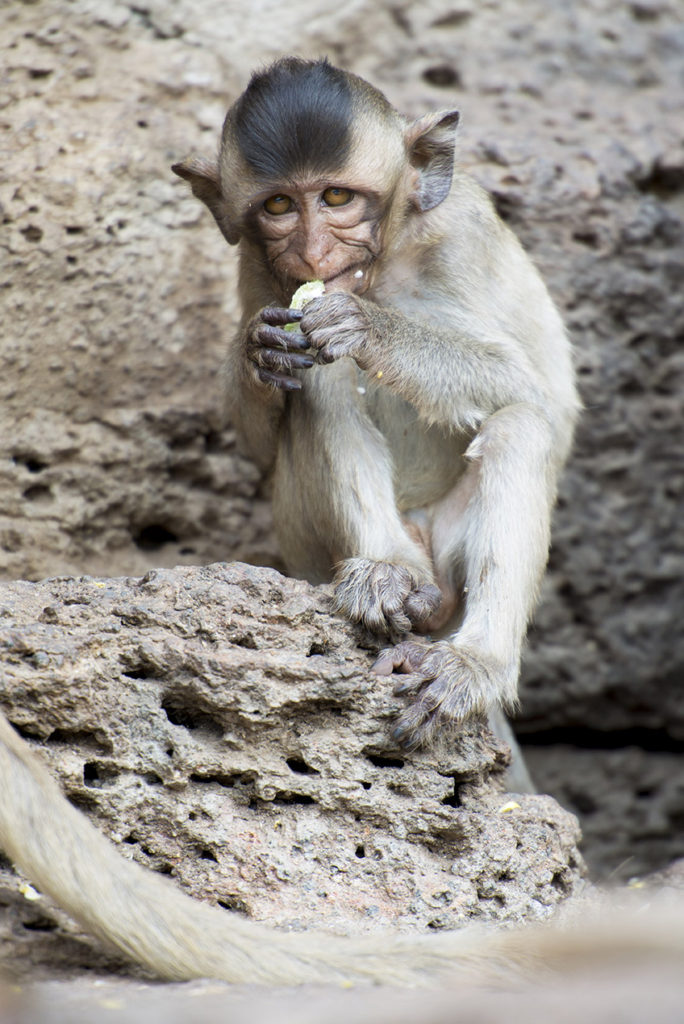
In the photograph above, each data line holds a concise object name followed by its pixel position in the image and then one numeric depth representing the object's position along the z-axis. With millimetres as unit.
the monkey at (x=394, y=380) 9641
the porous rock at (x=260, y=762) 8031
